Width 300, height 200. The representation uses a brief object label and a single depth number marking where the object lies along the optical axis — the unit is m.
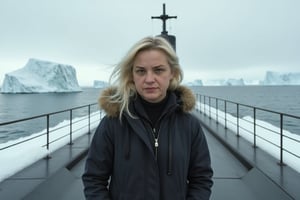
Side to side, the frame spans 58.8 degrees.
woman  1.33
